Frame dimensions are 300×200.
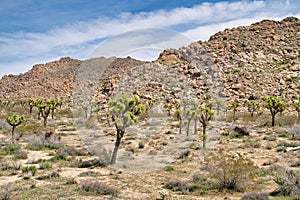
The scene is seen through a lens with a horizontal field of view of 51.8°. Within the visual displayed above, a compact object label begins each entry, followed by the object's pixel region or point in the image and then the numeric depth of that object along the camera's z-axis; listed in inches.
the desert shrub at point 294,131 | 879.8
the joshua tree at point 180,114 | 1038.0
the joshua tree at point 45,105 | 1103.0
